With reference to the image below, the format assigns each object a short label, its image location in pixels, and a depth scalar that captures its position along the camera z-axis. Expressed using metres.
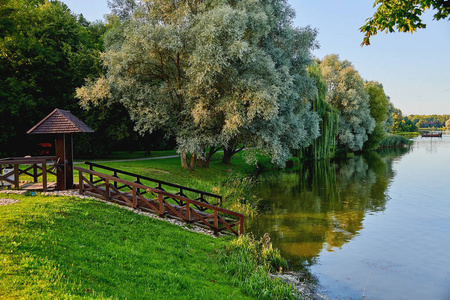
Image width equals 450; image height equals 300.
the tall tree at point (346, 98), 55.00
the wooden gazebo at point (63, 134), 14.29
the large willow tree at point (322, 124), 45.33
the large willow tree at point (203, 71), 22.19
